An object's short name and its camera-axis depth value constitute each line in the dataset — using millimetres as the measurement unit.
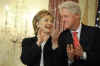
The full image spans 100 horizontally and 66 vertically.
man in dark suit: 4612
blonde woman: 4765
